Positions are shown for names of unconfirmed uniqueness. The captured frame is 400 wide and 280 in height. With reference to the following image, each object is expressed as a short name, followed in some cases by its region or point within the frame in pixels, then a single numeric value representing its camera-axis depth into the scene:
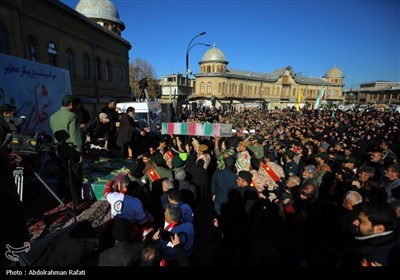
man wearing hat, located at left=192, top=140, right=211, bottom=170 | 5.32
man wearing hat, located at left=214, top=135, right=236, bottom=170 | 5.39
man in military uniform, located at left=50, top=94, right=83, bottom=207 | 3.67
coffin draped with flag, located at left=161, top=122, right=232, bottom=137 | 6.85
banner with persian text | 5.41
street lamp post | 16.41
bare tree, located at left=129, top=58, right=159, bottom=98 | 53.62
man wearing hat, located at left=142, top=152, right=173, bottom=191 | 4.40
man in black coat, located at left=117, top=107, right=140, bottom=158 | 6.97
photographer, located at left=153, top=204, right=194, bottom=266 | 2.55
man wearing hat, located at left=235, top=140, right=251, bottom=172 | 5.26
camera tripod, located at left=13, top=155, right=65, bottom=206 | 3.54
